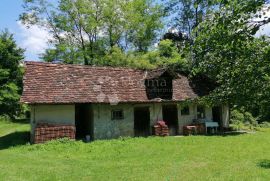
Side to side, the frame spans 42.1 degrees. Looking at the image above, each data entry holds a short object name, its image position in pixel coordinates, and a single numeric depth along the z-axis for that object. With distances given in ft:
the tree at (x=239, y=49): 15.17
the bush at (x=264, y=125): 105.09
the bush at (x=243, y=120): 102.72
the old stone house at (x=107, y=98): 72.28
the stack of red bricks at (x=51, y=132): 67.76
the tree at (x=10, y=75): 120.78
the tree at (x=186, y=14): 134.10
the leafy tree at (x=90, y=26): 128.57
